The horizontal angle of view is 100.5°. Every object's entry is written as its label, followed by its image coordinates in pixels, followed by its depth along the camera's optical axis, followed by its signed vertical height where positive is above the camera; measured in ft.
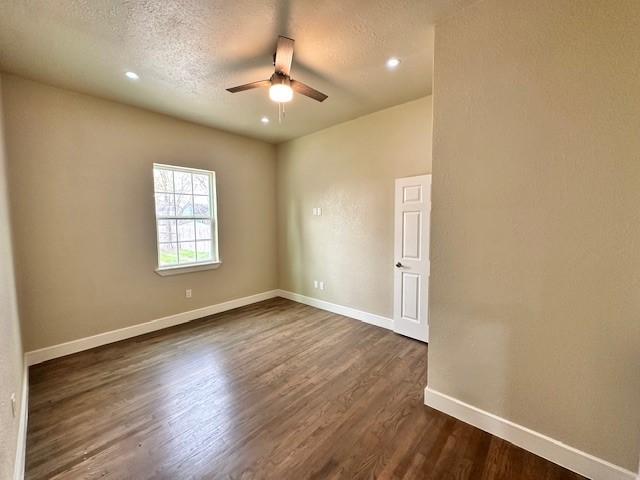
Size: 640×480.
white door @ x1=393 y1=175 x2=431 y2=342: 10.27 -1.42
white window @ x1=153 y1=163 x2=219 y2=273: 12.04 +0.23
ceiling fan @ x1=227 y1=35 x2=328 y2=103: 6.47 +3.75
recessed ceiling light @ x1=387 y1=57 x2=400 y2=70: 7.68 +4.67
